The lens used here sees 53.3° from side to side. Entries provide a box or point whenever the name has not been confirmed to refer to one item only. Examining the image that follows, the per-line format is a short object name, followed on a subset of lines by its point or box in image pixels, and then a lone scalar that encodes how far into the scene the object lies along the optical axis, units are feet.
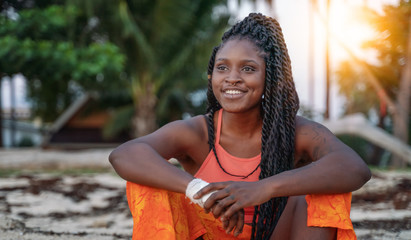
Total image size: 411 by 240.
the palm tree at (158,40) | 28.48
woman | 5.16
